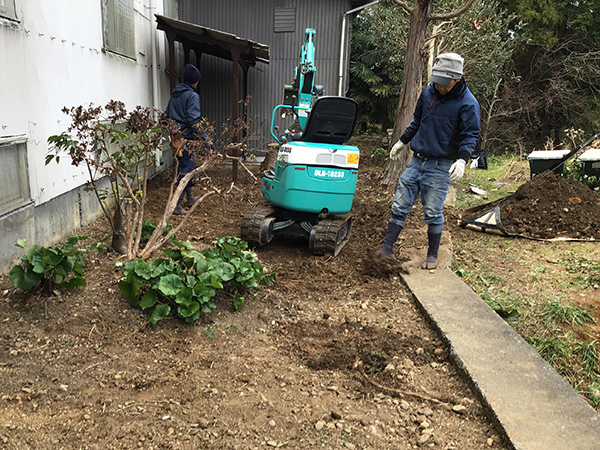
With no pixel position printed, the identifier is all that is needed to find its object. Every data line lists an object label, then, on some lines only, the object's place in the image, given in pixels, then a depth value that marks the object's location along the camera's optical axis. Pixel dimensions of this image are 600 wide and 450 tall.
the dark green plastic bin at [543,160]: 9.14
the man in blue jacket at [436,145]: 4.57
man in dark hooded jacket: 6.55
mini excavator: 5.19
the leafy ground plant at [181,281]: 3.26
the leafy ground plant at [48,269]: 3.21
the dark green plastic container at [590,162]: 8.50
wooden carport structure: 8.69
